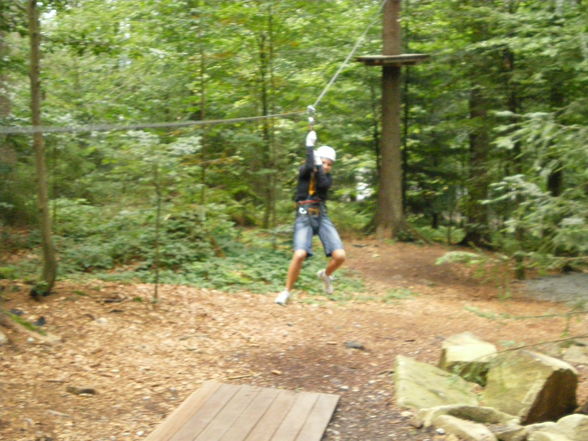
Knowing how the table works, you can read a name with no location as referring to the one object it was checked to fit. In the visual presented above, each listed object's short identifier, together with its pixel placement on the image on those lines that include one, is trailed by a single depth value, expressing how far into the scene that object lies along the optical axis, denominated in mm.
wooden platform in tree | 11688
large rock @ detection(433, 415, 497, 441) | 4238
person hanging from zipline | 7207
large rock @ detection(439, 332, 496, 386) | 5805
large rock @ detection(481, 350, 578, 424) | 5145
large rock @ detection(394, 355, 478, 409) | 5105
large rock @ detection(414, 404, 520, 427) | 4605
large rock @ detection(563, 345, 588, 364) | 6719
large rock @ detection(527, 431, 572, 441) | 4176
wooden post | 12938
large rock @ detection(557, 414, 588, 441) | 4332
